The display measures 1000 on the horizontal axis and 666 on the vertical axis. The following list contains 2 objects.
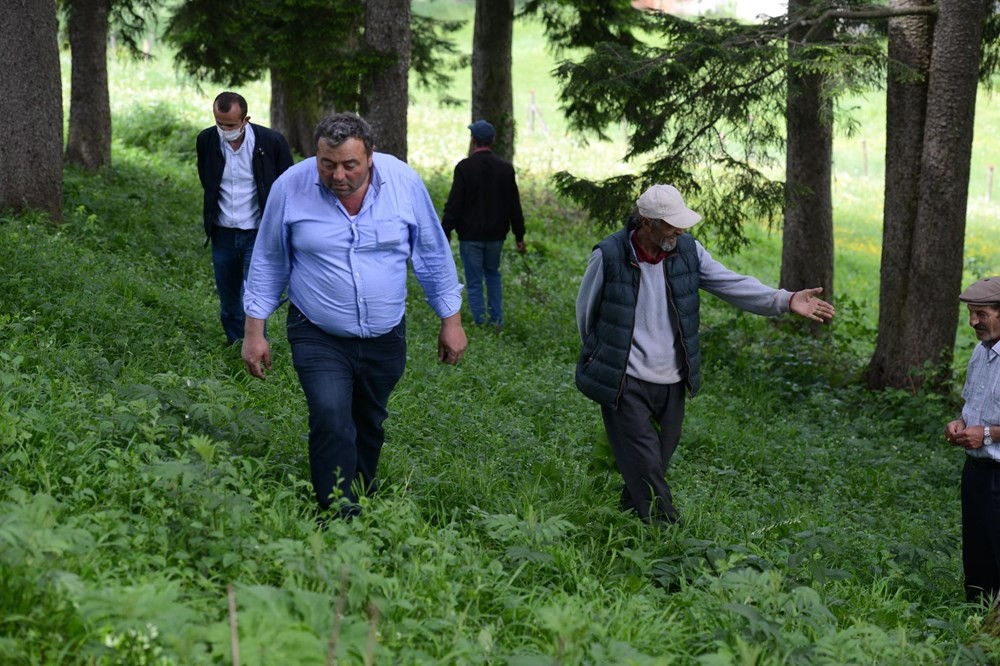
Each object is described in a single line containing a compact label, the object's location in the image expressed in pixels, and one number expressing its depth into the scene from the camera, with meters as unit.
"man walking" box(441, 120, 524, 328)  12.30
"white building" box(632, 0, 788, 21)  61.94
